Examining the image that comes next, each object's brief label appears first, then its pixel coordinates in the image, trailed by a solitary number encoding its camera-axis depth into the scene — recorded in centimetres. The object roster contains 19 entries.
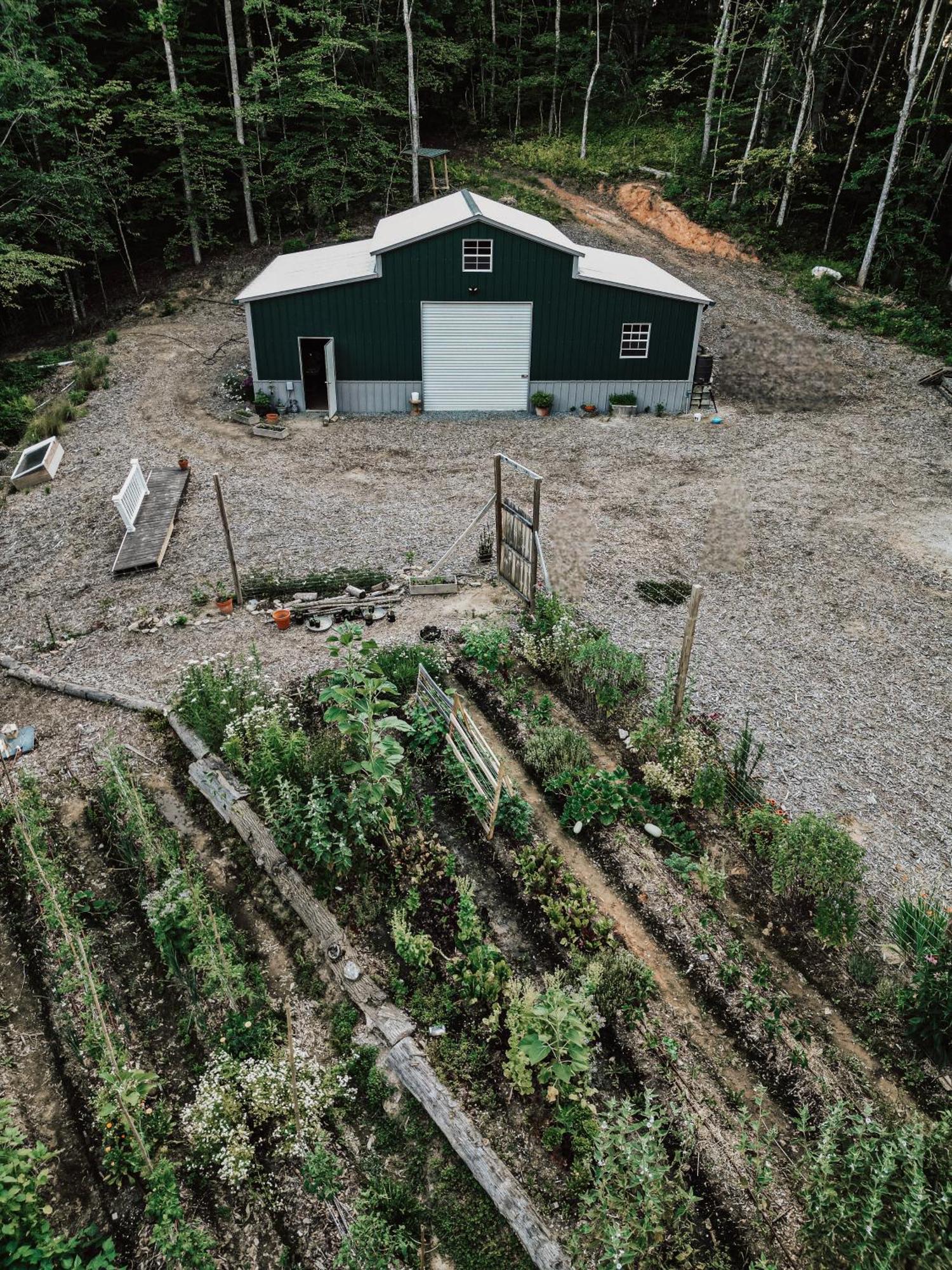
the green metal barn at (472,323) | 1900
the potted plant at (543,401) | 2023
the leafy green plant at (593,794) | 794
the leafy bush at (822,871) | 672
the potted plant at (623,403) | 2042
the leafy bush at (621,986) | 620
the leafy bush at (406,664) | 954
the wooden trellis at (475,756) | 771
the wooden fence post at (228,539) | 1147
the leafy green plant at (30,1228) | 454
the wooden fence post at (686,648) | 845
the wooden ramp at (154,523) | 1336
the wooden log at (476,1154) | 475
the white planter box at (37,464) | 1639
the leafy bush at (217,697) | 897
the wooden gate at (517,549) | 1144
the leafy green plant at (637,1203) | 473
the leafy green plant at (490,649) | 1027
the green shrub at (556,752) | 861
